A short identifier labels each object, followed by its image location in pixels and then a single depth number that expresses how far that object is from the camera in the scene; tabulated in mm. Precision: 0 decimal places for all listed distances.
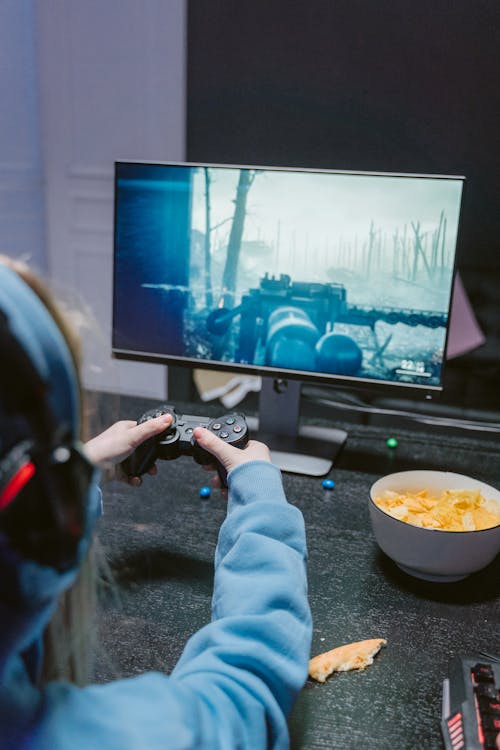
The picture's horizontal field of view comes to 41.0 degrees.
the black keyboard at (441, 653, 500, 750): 550
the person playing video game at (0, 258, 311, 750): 342
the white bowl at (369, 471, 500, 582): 759
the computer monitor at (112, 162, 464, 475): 1040
